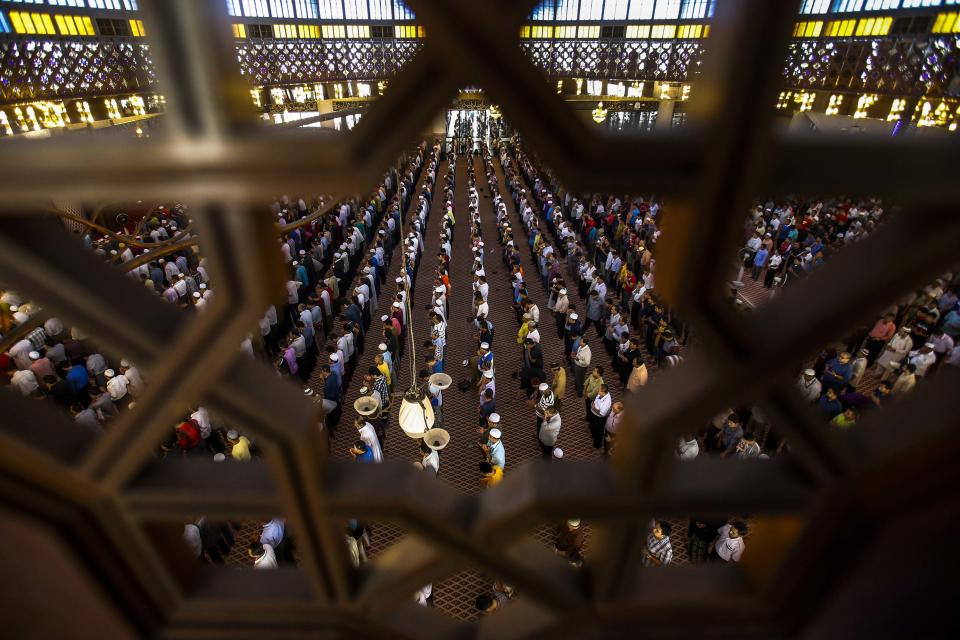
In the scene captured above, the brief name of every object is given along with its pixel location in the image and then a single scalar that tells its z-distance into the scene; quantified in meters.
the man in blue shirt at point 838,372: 7.47
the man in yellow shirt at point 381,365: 8.22
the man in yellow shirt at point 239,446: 6.45
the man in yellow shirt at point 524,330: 9.57
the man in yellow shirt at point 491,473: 6.15
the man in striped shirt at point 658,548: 5.20
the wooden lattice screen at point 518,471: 0.70
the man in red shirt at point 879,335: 8.88
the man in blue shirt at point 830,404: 6.82
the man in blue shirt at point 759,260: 12.84
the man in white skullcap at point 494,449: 6.44
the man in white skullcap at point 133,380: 7.86
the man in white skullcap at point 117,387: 7.55
